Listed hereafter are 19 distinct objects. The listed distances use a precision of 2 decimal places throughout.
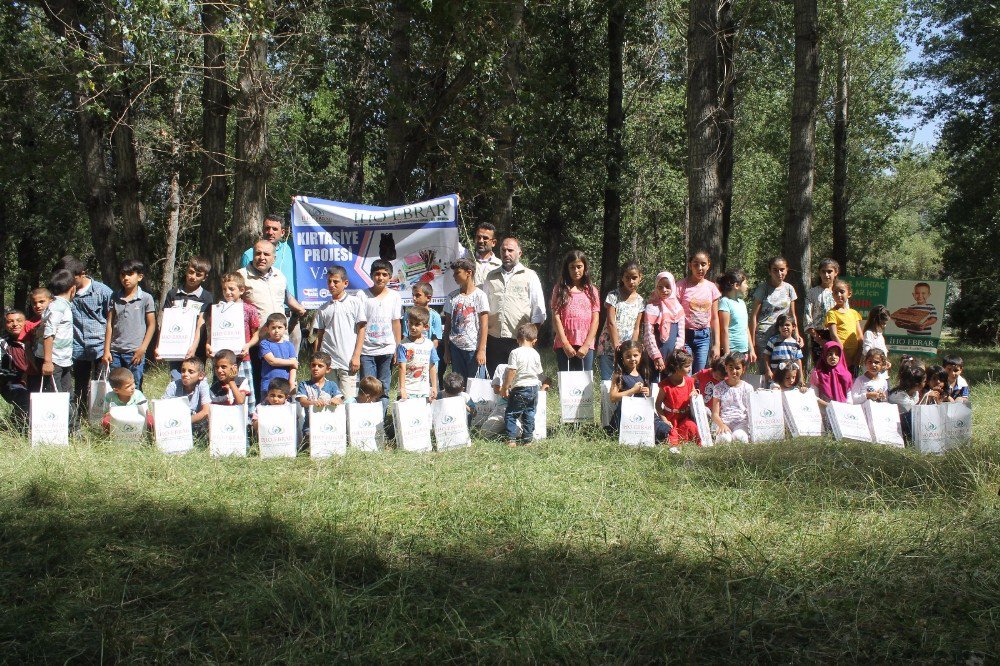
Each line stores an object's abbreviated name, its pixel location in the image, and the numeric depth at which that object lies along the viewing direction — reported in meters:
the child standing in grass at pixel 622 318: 8.24
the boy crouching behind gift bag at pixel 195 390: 7.34
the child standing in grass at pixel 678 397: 7.70
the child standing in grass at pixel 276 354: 7.71
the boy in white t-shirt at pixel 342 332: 7.91
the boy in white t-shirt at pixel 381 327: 8.00
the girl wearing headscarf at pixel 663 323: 8.19
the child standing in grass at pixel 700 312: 8.51
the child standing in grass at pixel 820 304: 9.17
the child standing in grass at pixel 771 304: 9.47
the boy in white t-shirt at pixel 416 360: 7.91
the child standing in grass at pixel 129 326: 7.80
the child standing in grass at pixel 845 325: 8.82
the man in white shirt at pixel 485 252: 8.70
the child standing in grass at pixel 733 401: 7.72
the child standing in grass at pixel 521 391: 7.58
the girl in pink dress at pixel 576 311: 8.22
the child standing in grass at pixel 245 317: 7.62
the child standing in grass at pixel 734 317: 8.66
